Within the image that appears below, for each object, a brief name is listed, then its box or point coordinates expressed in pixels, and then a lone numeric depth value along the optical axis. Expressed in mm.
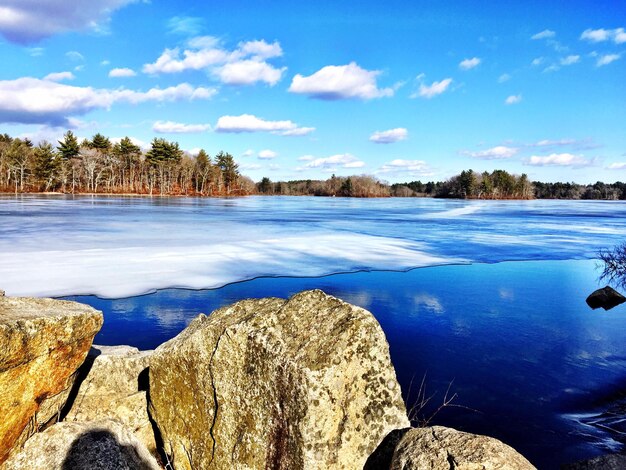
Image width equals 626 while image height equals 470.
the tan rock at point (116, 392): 3723
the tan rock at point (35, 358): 3057
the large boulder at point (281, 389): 2936
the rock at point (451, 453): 2447
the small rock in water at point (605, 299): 10609
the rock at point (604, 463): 3398
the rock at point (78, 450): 2812
